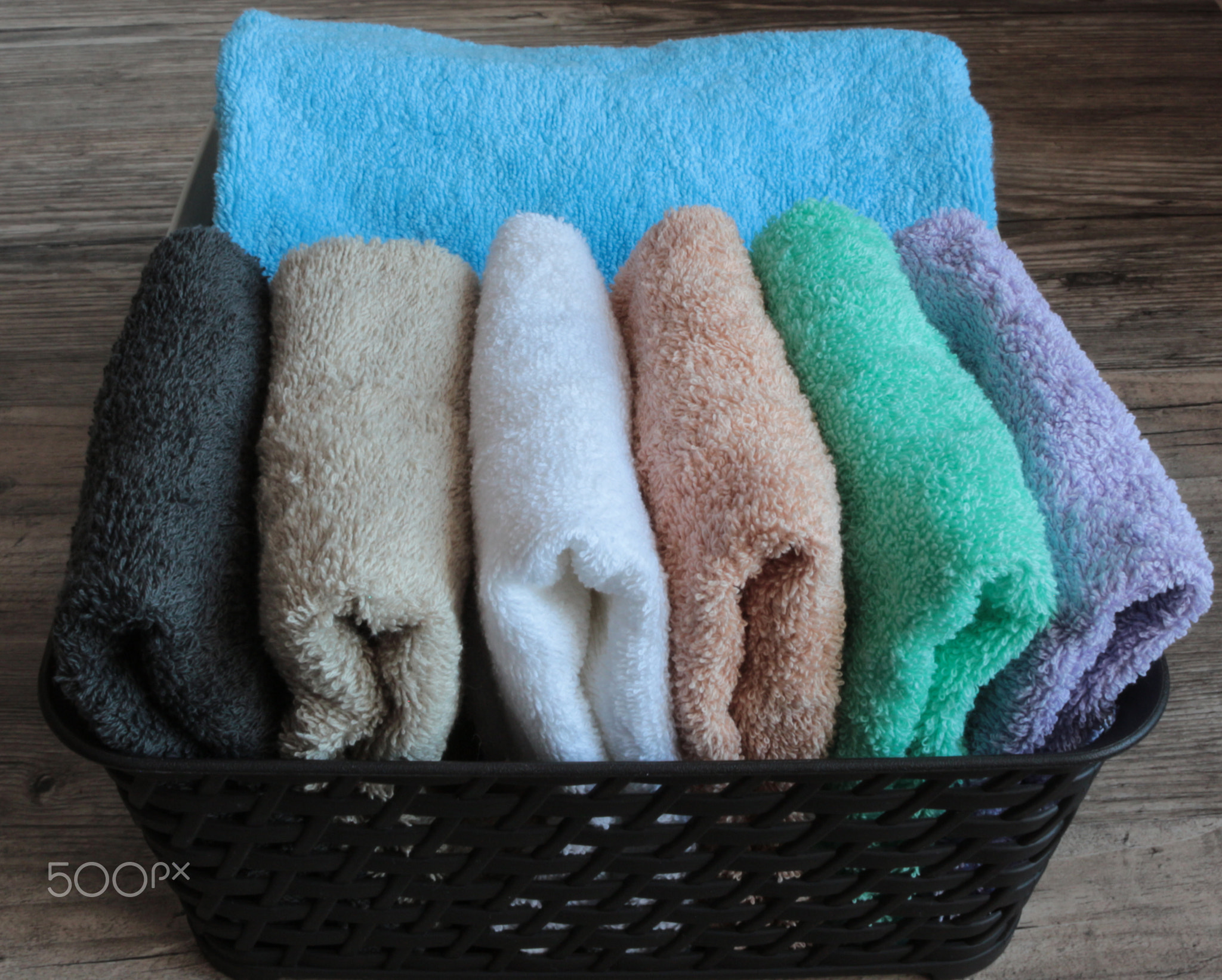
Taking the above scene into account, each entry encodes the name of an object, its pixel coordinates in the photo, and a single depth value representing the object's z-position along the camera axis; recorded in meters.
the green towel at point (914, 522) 0.35
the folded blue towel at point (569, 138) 0.60
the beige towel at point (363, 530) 0.36
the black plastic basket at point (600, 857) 0.36
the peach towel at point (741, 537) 0.36
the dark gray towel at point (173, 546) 0.34
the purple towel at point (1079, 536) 0.36
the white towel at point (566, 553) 0.35
